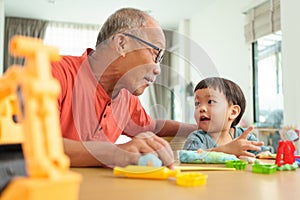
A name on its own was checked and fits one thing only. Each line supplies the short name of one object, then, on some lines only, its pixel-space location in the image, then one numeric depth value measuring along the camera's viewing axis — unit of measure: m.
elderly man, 1.04
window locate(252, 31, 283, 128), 3.84
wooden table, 0.43
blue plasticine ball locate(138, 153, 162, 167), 0.61
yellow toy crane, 0.22
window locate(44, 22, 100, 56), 6.33
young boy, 1.22
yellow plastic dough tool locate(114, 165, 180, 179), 0.55
